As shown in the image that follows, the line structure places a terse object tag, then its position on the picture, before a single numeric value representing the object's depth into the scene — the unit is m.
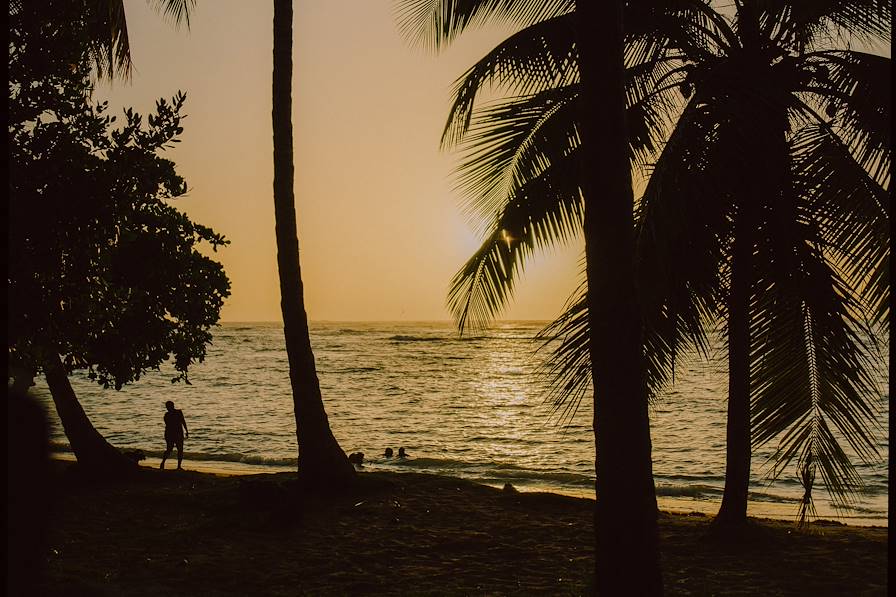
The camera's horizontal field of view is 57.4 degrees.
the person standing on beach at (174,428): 19.17
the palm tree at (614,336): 5.66
